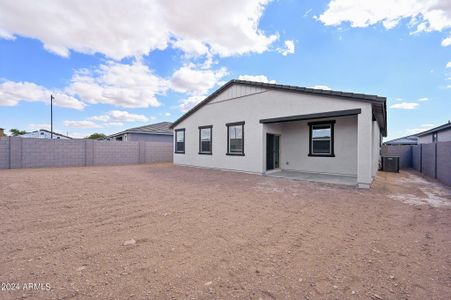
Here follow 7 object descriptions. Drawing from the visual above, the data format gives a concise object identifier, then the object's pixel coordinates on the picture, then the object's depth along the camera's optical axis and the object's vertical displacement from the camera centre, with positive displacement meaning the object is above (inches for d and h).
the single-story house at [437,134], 604.0 +52.9
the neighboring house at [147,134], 912.3 +63.1
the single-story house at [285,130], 309.7 +38.8
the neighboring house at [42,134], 1350.9 +88.7
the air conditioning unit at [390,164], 508.4 -36.9
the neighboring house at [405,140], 1164.9 +52.6
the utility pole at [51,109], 1119.2 +205.8
